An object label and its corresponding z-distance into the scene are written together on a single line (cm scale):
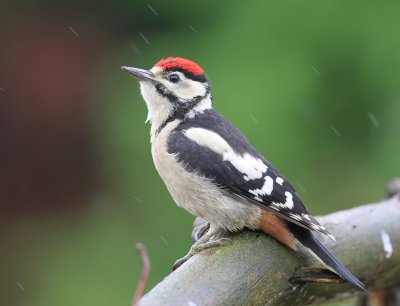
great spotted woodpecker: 524
